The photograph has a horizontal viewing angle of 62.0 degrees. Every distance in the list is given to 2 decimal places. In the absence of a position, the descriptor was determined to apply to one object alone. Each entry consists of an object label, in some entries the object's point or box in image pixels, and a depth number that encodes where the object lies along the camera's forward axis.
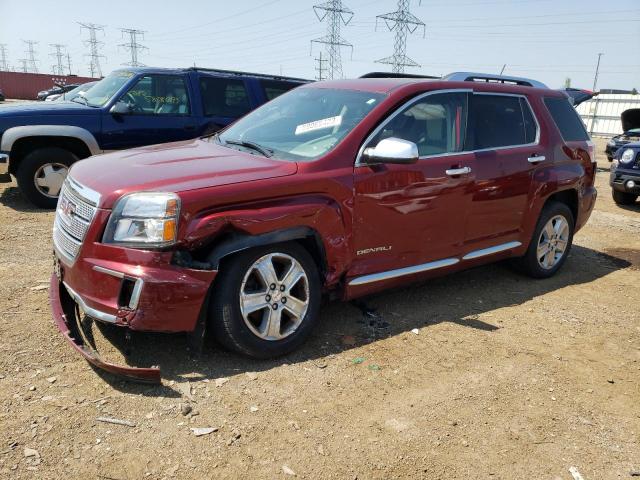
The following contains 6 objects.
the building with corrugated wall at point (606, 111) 30.06
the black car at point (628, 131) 14.80
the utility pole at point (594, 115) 31.39
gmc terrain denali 2.99
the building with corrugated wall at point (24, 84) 47.12
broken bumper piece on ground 2.93
